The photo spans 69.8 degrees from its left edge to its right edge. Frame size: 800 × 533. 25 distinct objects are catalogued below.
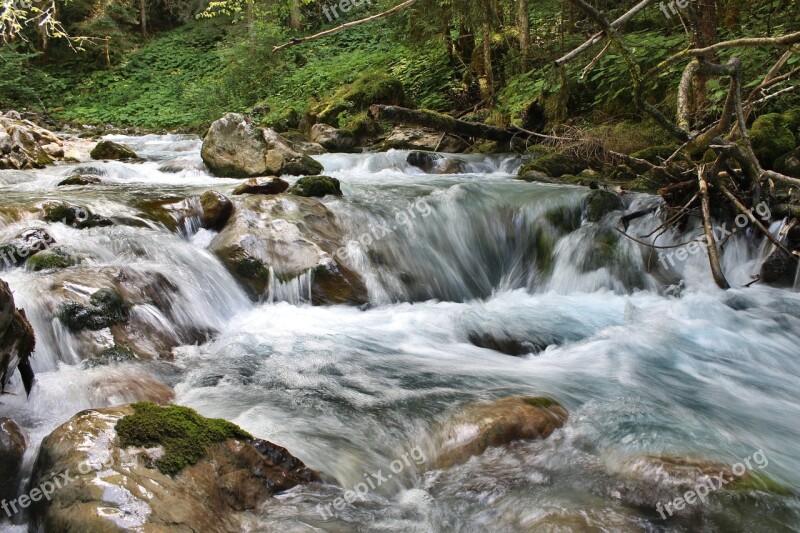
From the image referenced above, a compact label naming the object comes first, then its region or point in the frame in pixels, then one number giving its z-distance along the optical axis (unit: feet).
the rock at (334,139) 44.11
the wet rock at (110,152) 40.06
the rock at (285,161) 33.58
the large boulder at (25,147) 34.45
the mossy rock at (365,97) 48.75
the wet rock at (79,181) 29.27
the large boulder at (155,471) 7.64
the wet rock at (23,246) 17.24
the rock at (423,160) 37.51
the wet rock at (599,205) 24.67
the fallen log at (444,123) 33.35
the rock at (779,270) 19.80
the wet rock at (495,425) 11.08
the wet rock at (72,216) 20.43
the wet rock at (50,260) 17.10
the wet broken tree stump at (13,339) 10.00
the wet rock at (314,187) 26.71
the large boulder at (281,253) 20.47
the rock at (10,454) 9.04
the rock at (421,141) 42.24
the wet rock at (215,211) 22.82
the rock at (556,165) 32.42
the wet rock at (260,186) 26.16
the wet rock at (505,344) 17.56
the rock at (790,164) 21.99
